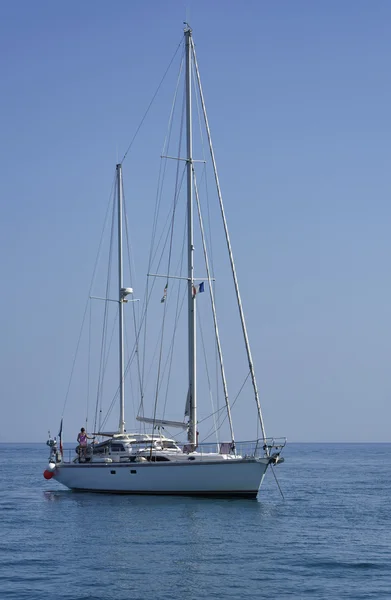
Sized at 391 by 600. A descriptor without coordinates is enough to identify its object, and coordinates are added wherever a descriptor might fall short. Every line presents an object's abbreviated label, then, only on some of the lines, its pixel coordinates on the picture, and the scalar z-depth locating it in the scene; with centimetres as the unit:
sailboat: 4512
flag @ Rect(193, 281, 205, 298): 4883
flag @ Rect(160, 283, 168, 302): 5013
